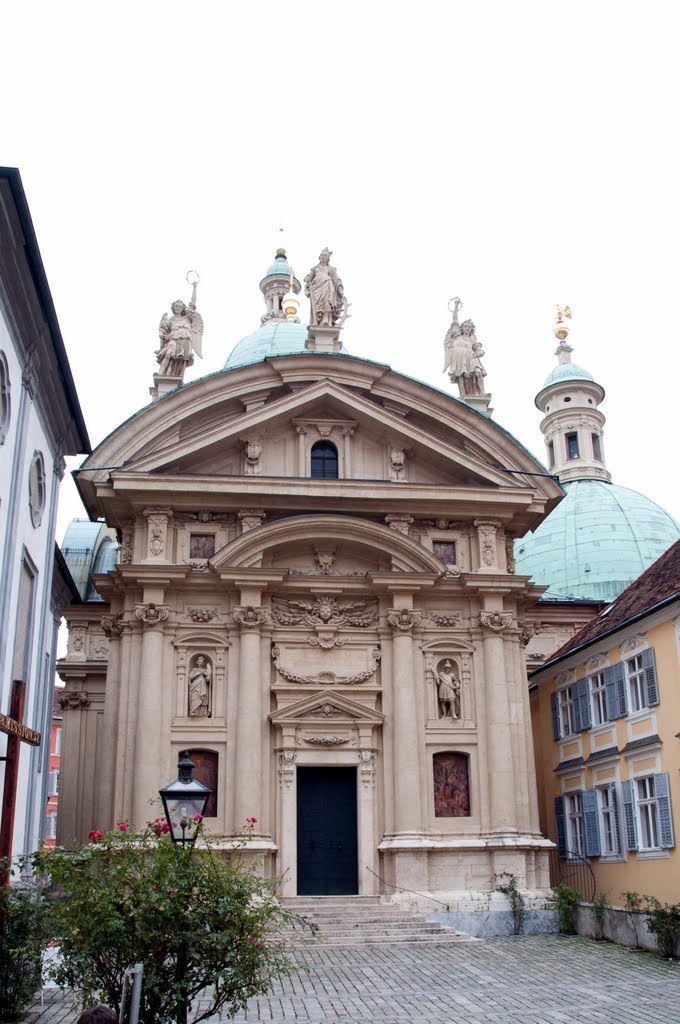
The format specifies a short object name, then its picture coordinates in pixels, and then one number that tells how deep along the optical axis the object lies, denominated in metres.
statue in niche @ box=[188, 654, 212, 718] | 27.77
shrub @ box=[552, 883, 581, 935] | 26.09
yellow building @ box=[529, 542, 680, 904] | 23.53
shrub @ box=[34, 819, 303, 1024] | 10.92
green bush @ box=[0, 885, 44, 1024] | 13.99
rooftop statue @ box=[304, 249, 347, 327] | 32.44
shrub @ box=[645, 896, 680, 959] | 21.08
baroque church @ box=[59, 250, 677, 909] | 27.28
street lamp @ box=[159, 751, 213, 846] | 12.11
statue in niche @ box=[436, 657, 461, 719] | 28.77
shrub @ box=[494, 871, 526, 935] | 26.11
